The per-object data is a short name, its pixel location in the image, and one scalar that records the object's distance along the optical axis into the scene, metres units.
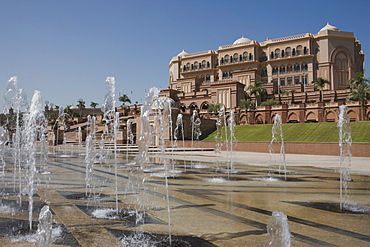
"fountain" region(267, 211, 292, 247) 2.97
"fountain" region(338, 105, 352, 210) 6.47
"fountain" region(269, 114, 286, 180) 23.58
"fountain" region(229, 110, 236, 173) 12.19
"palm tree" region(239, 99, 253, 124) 46.60
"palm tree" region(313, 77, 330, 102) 50.84
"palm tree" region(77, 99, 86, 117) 79.53
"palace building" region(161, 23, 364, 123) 56.12
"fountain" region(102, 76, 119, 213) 8.69
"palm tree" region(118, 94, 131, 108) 69.19
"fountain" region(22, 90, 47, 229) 6.87
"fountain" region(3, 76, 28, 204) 9.09
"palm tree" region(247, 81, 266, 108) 51.94
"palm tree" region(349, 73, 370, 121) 38.94
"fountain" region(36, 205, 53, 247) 3.25
